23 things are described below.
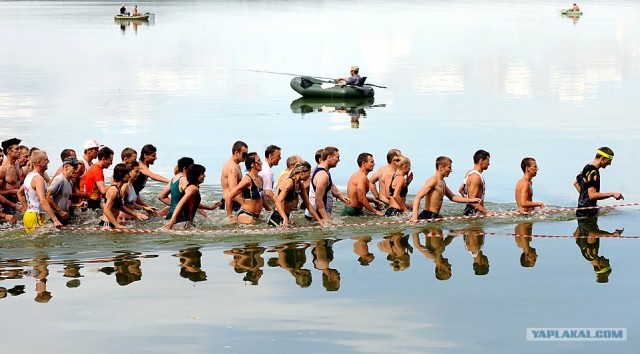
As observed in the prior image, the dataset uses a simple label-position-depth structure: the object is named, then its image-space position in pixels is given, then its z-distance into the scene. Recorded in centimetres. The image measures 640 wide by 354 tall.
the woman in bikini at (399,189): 2250
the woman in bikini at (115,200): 2083
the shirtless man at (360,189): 2288
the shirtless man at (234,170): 2223
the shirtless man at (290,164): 2184
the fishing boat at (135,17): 11288
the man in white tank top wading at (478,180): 2192
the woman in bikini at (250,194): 2183
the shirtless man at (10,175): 2242
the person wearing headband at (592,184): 2180
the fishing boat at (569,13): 12319
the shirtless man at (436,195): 2144
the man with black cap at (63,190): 2092
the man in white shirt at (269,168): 2225
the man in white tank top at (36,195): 2064
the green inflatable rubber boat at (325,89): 4925
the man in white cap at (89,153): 2284
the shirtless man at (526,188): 2208
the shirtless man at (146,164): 2284
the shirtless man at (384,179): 2325
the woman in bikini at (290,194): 2059
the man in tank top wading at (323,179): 2191
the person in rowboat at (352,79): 4962
